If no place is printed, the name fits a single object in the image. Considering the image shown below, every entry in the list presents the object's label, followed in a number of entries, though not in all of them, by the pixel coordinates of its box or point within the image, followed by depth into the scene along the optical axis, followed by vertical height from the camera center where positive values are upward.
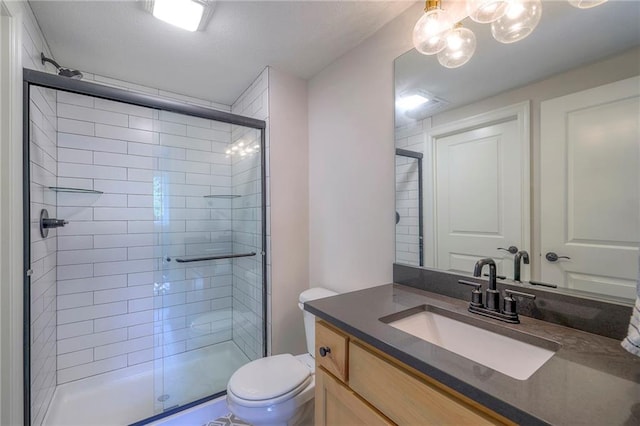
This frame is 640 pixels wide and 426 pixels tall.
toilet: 1.24 -0.85
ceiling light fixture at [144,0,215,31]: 1.31 +1.01
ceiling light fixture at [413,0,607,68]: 0.98 +0.73
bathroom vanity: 0.51 -0.37
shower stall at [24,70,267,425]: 1.79 -0.32
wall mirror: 0.80 +0.21
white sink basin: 0.77 -0.43
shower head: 1.53 +0.80
